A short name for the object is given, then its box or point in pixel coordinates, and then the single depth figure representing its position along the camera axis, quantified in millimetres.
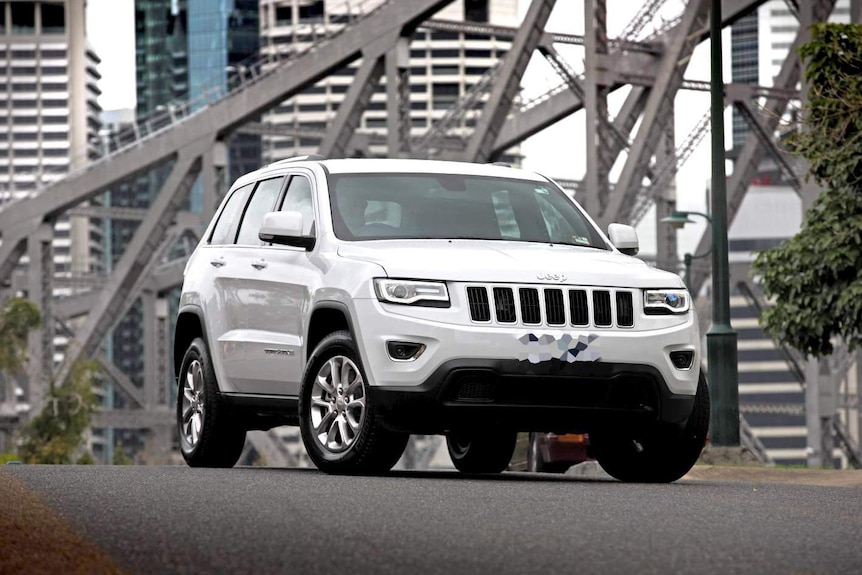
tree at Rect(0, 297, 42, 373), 67312
